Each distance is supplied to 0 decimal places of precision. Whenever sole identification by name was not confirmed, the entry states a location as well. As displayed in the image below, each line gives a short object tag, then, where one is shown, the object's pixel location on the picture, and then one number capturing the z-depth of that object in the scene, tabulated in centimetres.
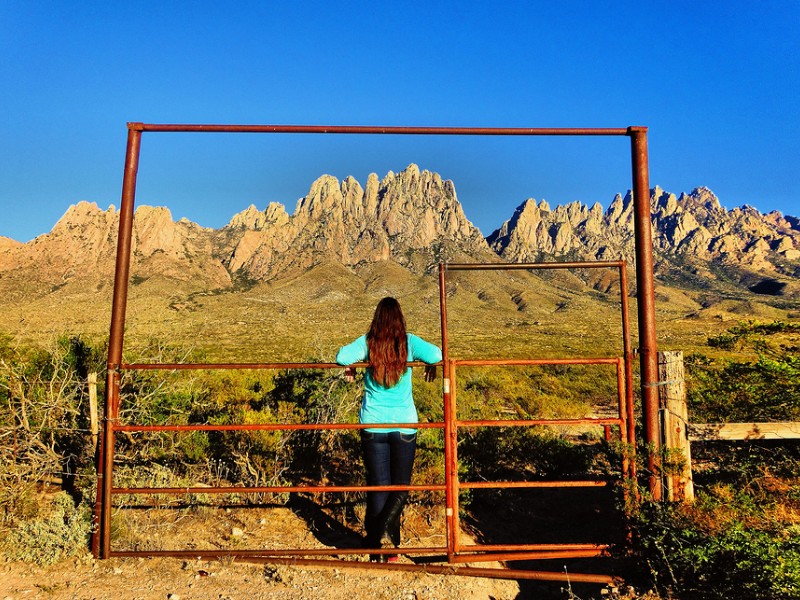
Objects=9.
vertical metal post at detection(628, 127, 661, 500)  412
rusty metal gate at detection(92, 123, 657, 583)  388
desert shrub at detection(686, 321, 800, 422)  506
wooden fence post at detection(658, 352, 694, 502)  408
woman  395
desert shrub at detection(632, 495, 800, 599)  312
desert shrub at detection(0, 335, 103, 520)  483
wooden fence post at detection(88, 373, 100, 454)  514
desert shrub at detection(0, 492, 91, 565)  400
